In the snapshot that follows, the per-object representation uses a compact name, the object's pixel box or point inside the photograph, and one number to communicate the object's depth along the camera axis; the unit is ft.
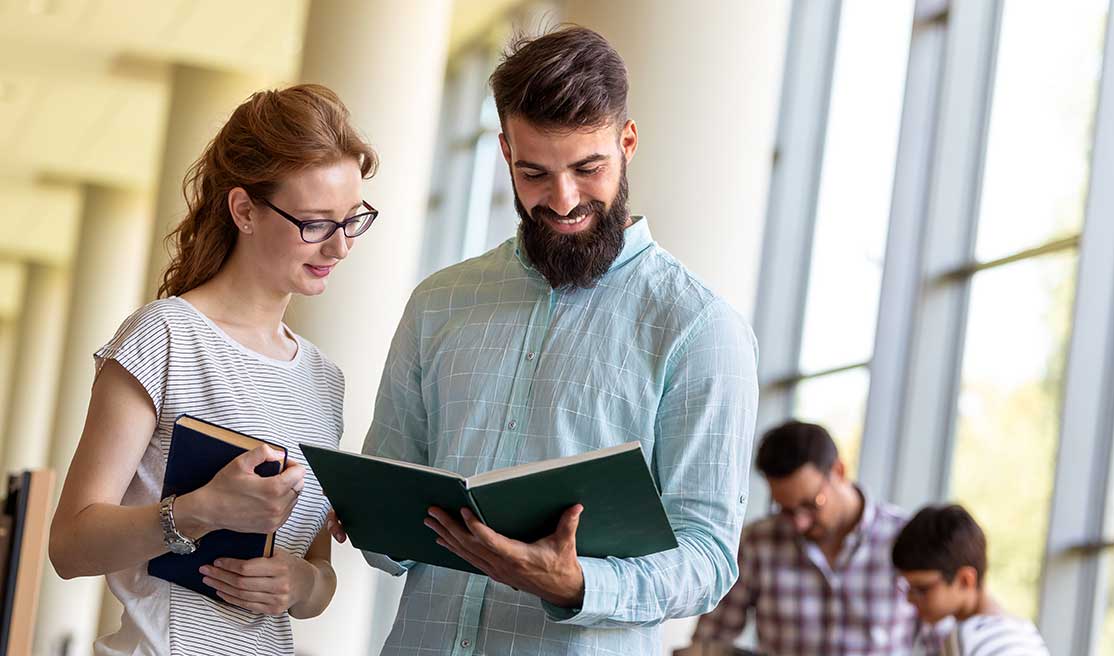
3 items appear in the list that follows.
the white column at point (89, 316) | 48.85
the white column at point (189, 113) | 39.24
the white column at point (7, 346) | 83.01
